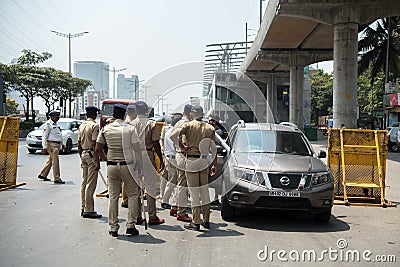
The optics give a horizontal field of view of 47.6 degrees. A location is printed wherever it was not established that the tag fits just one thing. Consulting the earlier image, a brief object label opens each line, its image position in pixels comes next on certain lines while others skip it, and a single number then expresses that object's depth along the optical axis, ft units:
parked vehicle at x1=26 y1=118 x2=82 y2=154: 66.69
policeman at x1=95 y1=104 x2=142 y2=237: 21.79
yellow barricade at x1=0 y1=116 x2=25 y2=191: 35.24
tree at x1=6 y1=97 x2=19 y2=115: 224.29
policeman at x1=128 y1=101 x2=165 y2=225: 24.59
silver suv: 23.88
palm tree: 133.80
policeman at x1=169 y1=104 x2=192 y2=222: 24.57
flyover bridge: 65.16
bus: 90.79
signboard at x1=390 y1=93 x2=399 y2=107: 115.31
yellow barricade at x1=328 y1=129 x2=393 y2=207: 32.22
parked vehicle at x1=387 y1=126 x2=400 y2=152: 89.60
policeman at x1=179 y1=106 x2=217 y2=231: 23.34
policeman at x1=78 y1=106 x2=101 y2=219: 25.59
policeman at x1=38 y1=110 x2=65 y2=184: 37.63
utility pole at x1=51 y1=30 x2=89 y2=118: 177.03
